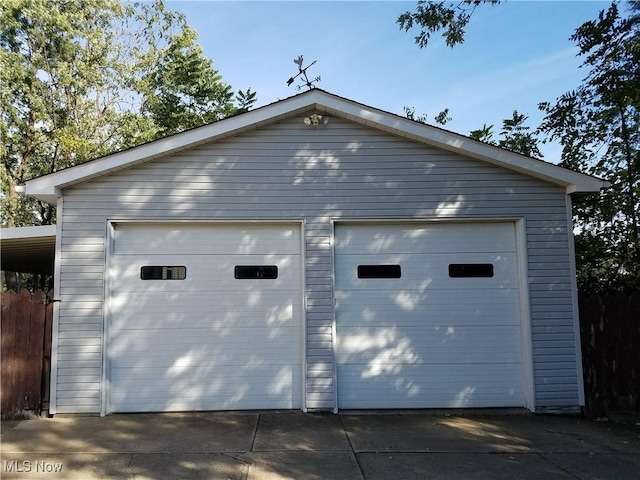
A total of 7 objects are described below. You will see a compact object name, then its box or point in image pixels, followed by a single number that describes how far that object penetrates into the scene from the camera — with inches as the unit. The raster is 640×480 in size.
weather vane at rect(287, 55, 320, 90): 313.6
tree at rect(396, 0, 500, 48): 307.7
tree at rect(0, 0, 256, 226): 687.1
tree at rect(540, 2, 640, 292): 326.0
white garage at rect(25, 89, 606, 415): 246.2
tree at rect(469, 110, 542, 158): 418.7
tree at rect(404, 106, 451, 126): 636.3
